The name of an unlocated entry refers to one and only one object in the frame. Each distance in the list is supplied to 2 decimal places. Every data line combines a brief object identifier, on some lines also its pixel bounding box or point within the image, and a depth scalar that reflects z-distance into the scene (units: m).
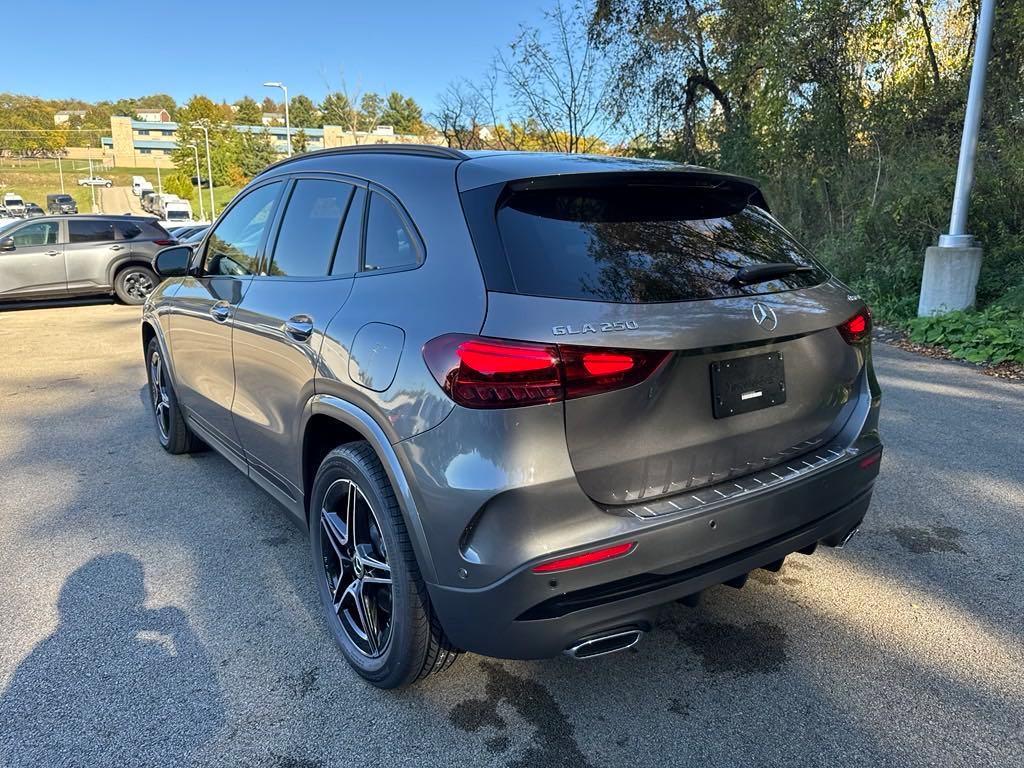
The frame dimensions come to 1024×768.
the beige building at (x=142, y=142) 115.19
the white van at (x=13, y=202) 60.93
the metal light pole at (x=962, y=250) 8.07
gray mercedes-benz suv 1.93
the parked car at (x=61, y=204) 60.16
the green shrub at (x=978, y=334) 7.11
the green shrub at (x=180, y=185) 79.50
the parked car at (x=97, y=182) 87.69
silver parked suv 12.53
